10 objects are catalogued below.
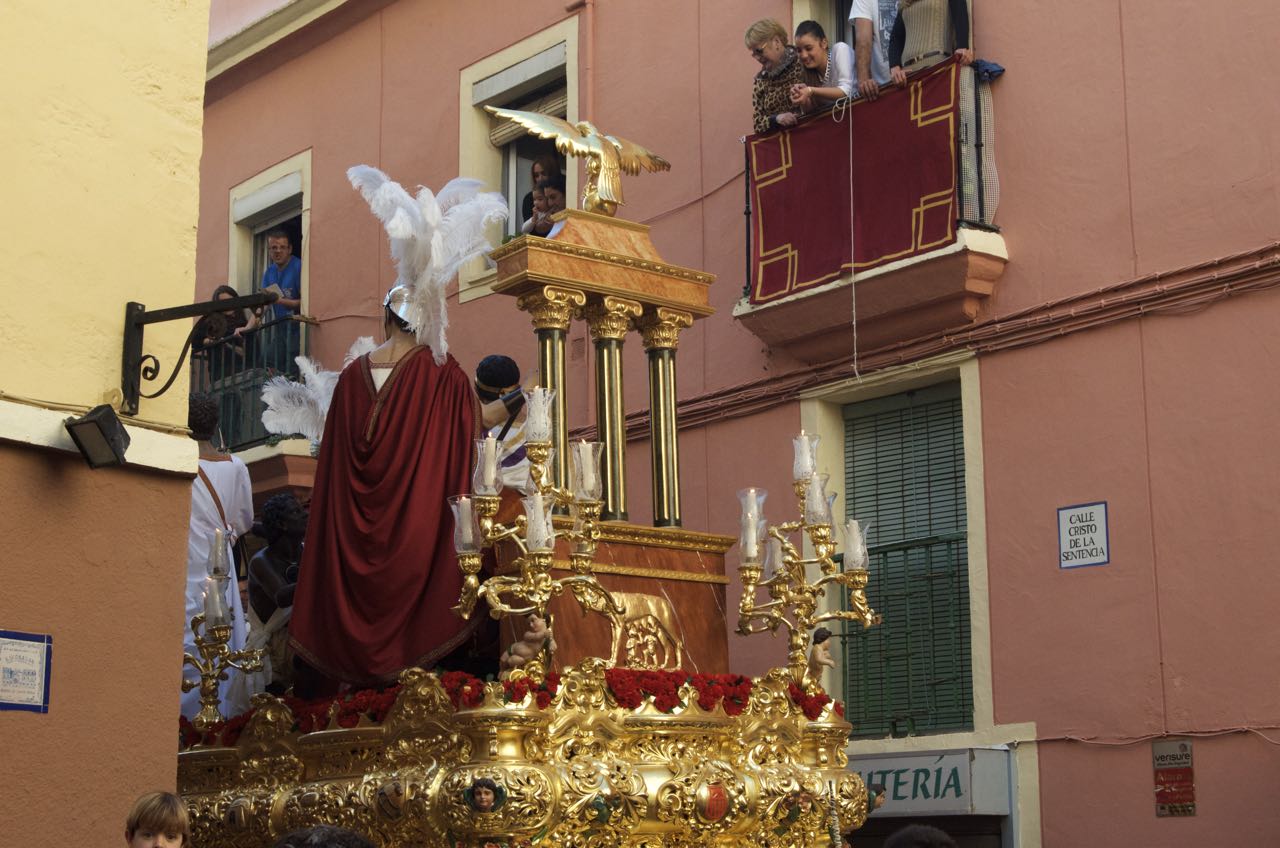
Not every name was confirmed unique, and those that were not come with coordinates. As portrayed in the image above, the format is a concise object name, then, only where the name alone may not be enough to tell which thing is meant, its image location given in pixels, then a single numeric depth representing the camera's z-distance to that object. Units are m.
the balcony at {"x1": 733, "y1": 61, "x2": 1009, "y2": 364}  19.28
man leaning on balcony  20.73
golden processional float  12.58
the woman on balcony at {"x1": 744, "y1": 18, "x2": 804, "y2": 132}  21.06
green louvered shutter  19.53
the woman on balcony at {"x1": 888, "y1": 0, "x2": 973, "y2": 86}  19.98
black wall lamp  12.20
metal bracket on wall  12.83
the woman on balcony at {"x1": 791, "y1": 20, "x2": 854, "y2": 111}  20.61
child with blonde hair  9.32
